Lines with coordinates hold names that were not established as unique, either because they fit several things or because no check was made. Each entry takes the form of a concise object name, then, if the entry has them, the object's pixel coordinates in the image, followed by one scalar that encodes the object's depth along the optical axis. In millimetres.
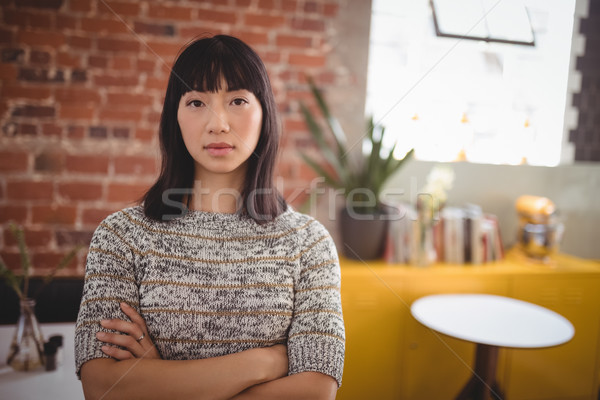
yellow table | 2064
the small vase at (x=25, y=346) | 1218
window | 2529
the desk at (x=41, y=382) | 1092
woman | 912
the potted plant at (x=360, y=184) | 2150
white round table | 1615
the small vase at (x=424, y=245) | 2176
